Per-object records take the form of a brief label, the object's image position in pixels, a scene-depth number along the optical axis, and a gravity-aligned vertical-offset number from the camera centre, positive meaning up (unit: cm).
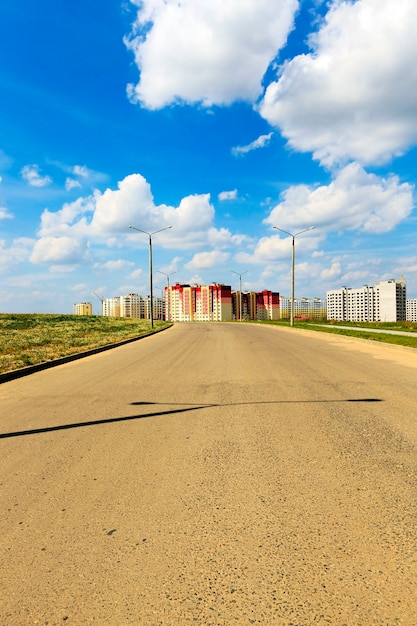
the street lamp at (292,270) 3752 +344
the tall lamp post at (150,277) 3679 +296
